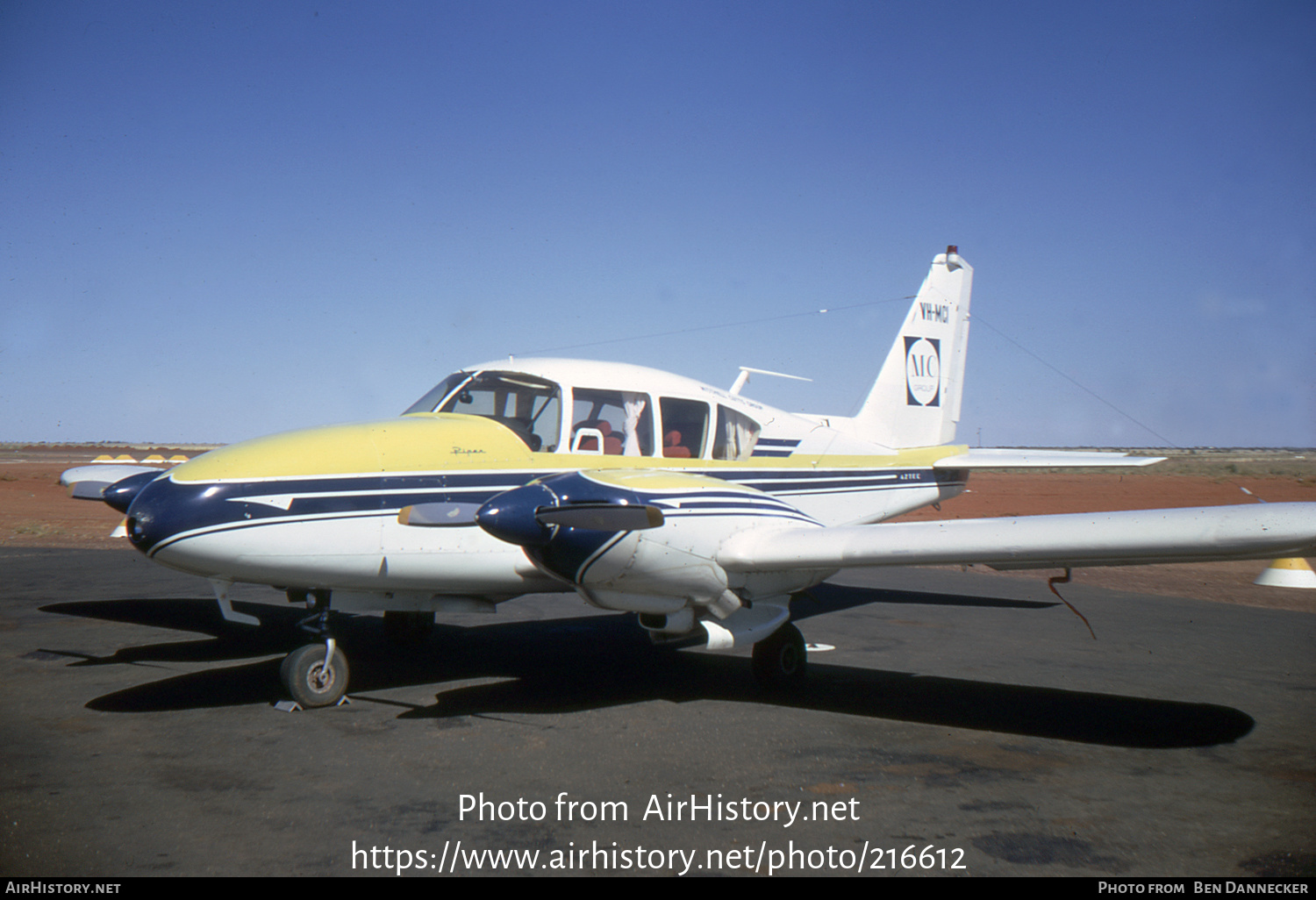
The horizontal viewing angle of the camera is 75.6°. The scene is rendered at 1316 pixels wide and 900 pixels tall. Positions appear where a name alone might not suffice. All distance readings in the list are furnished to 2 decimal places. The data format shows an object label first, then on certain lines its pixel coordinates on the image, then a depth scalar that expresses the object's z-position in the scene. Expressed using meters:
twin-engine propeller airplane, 5.91
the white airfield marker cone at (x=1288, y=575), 14.29
